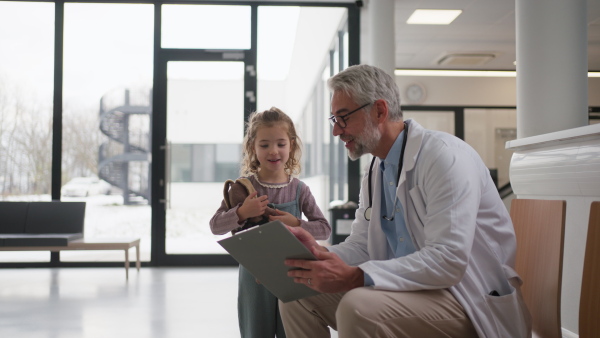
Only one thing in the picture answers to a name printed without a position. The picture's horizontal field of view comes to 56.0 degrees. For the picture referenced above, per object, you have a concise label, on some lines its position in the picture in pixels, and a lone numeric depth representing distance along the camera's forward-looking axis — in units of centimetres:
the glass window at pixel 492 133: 957
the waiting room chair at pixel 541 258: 158
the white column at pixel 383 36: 578
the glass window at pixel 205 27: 637
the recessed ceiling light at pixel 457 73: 972
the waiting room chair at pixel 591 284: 136
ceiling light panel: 640
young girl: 216
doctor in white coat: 146
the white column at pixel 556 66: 279
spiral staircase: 631
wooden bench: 534
